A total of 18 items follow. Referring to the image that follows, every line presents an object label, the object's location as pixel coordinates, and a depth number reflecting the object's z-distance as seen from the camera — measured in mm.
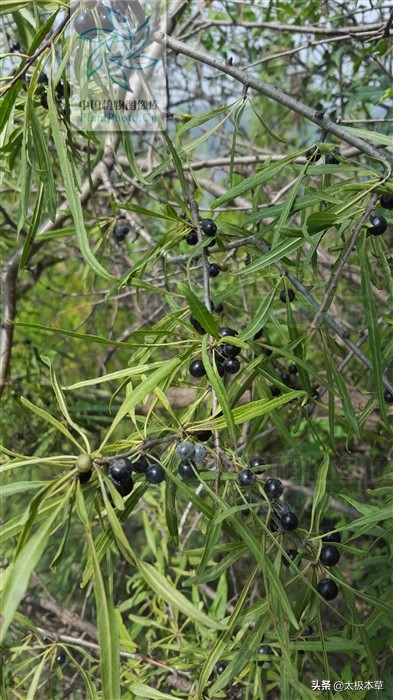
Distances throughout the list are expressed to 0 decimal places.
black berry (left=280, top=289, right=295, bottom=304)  342
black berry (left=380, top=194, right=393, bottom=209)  293
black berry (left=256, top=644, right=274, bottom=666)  351
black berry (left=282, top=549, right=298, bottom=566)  312
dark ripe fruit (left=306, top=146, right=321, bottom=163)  297
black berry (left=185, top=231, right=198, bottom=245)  334
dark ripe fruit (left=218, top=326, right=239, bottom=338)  297
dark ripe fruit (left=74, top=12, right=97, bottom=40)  313
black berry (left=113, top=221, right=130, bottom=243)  463
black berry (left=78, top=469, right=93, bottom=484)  229
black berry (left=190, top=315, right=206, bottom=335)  307
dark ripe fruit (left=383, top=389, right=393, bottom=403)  358
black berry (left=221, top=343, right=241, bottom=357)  286
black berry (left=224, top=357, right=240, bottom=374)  290
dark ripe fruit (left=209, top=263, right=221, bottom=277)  362
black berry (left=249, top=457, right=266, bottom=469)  311
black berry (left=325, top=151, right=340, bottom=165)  322
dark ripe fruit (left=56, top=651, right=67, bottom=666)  382
